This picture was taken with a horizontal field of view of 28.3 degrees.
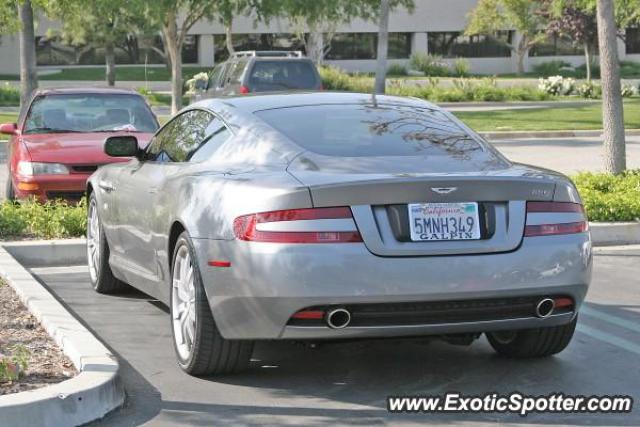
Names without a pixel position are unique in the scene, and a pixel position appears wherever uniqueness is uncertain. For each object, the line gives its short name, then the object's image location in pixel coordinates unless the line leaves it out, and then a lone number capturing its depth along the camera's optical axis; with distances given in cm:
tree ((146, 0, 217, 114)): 3182
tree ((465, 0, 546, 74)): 5975
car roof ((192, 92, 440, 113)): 778
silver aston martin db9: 624
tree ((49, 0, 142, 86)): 3278
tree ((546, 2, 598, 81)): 5403
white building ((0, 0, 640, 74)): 6825
